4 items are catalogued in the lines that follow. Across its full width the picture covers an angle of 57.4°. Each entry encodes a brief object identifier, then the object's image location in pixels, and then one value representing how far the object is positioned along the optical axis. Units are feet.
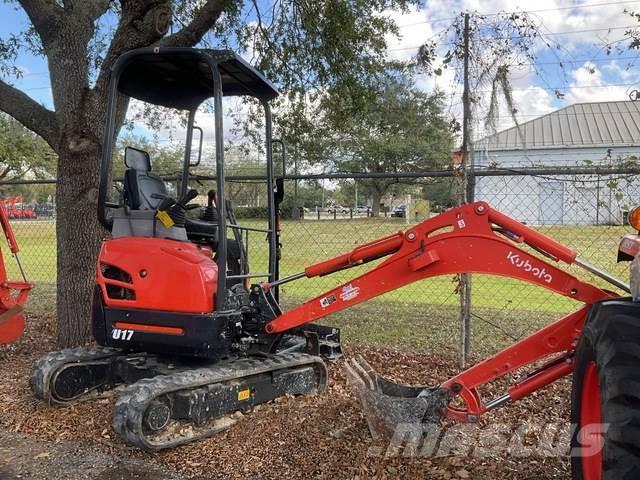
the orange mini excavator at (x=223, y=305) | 12.12
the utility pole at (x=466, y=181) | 18.03
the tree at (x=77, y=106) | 20.13
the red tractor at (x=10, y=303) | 20.44
